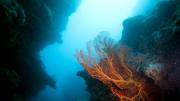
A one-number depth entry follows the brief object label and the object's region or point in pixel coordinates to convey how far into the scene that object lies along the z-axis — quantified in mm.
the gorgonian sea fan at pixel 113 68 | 3253
